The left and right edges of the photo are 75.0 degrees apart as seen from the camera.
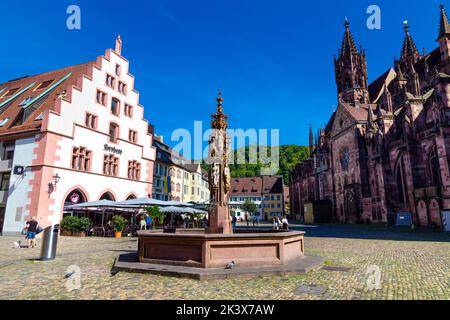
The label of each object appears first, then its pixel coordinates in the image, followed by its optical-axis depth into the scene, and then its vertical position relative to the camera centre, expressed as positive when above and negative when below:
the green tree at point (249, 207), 70.86 +1.93
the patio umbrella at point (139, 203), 22.58 +0.96
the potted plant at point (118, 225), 22.98 -0.75
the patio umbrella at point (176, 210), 24.14 +0.43
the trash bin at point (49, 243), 10.90 -1.01
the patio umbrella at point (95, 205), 22.98 +0.80
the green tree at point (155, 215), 24.10 +0.02
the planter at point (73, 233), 23.08 -1.38
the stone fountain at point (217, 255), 7.77 -1.13
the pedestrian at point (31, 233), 15.80 -0.92
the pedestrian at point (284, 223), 20.44 -0.58
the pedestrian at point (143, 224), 22.19 -0.65
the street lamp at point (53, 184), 23.56 +2.51
